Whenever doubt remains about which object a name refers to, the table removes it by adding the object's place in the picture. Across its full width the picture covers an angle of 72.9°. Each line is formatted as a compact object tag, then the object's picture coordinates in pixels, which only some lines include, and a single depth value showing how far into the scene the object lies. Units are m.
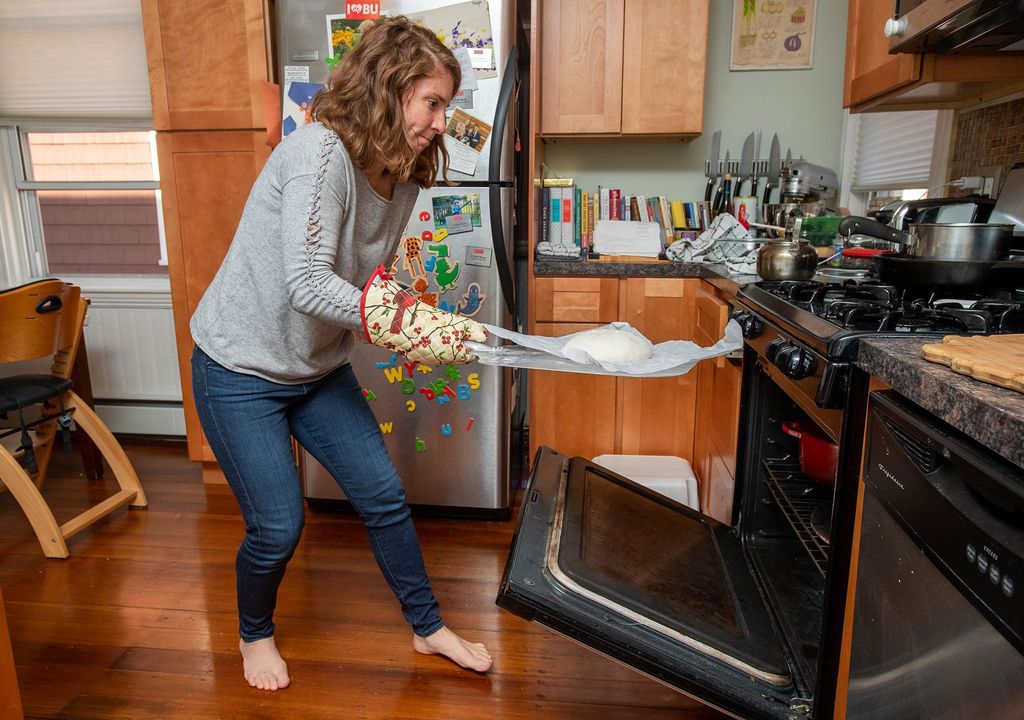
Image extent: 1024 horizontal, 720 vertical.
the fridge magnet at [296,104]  2.31
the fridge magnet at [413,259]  2.31
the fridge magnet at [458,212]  2.29
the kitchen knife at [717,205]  2.99
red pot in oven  1.45
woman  1.22
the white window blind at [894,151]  2.48
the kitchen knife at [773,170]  2.99
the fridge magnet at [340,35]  2.25
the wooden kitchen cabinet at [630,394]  2.52
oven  1.07
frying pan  1.25
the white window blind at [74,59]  3.04
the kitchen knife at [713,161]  3.04
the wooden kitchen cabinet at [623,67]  2.69
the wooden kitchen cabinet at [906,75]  1.68
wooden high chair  2.26
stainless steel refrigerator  2.21
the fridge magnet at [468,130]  2.25
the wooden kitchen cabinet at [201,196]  2.50
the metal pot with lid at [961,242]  1.25
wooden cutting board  0.70
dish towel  2.58
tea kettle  1.66
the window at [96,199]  3.25
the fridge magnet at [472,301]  2.33
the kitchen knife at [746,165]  3.03
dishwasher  0.62
